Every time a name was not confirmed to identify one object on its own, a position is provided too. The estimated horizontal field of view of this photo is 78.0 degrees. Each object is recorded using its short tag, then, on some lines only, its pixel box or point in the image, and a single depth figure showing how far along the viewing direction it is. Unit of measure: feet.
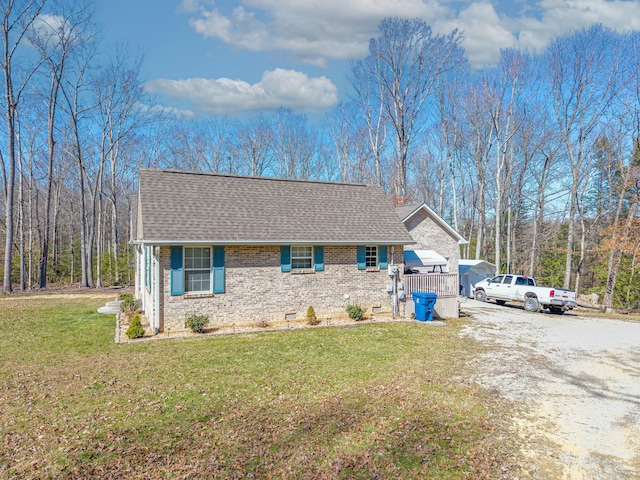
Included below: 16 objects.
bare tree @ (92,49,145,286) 98.63
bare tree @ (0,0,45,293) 75.25
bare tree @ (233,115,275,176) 139.54
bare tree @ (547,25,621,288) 87.40
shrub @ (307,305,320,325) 47.09
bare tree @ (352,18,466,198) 105.19
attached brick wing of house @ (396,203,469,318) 55.77
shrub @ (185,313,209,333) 41.91
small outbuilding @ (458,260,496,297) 88.28
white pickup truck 64.28
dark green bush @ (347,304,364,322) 49.34
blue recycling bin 51.85
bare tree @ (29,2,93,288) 86.07
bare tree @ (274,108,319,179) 141.08
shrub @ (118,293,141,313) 50.67
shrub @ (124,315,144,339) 39.37
